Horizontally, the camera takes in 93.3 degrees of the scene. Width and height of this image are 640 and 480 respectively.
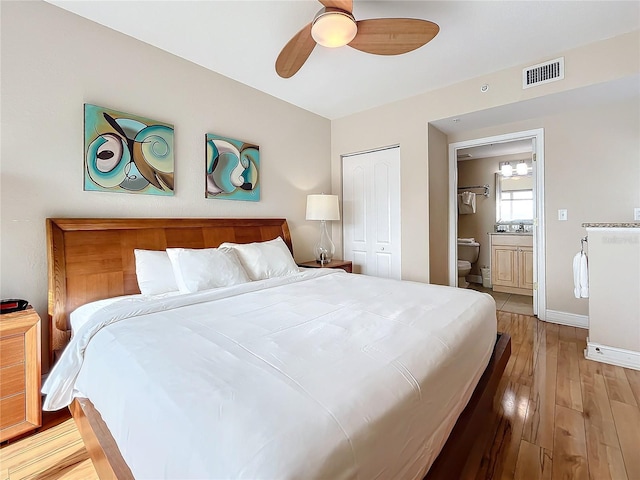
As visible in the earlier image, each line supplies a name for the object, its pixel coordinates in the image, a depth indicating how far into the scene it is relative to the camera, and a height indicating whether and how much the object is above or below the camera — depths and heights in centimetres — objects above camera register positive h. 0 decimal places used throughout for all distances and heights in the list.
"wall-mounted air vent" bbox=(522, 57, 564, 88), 264 +145
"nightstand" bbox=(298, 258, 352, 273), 350 -33
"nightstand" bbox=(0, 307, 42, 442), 158 -71
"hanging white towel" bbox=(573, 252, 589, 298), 258 -37
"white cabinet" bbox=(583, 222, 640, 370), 233 -49
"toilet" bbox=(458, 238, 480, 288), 535 -29
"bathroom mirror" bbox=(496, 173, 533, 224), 505 +61
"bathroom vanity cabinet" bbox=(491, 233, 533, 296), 447 -44
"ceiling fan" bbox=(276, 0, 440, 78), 169 +124
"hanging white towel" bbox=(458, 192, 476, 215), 553 +60
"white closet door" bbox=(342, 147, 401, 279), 379 +33
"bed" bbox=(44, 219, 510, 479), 72 -44
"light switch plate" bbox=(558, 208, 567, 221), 328 +21
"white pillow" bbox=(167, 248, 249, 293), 208 -22
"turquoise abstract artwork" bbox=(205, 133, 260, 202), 287 +69
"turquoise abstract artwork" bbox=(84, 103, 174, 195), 215 +66
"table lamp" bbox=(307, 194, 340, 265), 356 +34
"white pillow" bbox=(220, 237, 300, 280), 254 -20
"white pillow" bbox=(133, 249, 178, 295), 210 -24
